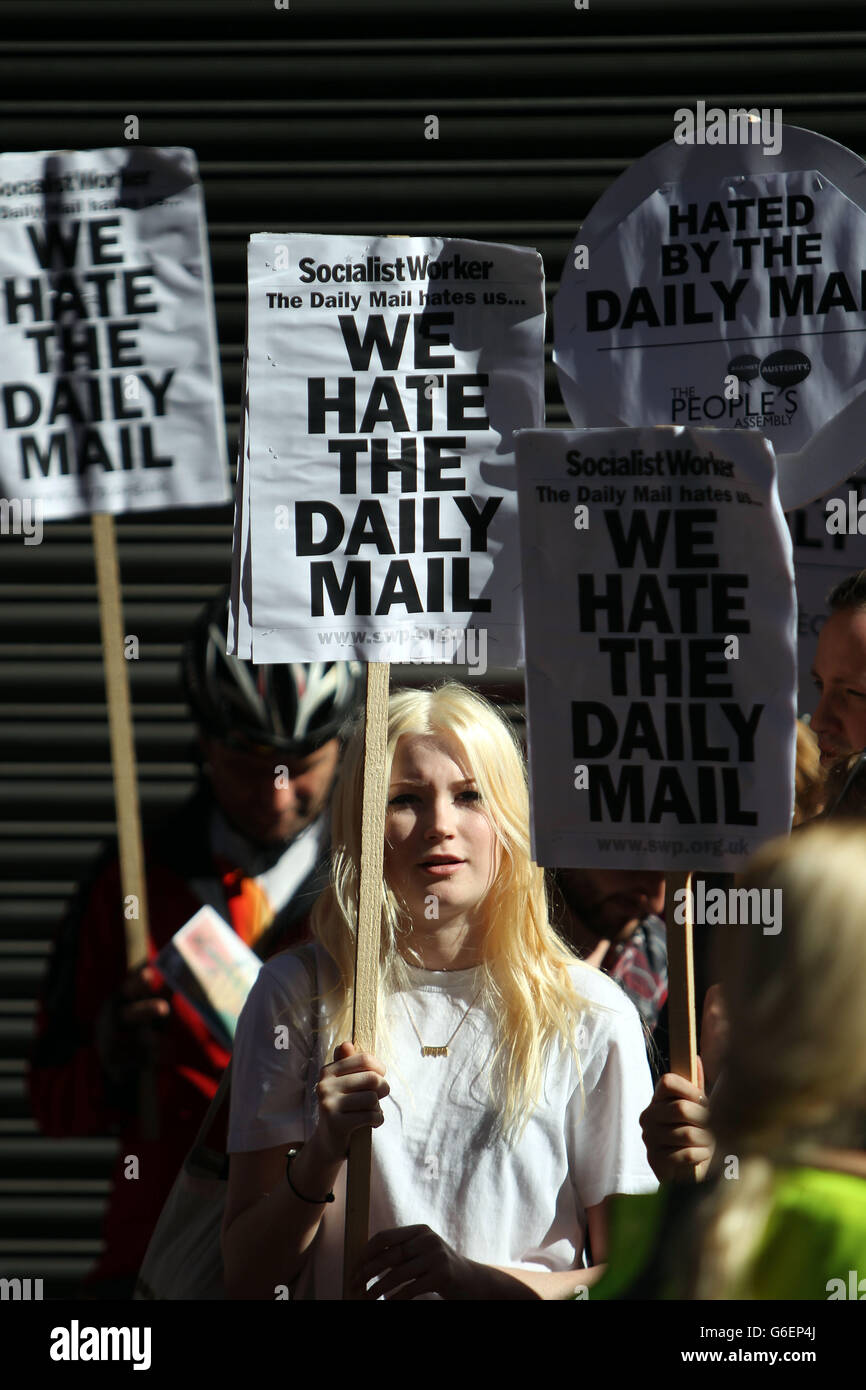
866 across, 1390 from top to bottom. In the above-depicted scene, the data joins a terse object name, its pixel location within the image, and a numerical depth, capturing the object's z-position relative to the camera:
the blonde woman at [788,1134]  2.92
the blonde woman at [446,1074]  4.26
